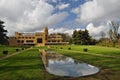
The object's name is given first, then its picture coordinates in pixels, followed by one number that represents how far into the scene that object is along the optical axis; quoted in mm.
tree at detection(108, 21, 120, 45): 32410
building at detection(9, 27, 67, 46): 47159
